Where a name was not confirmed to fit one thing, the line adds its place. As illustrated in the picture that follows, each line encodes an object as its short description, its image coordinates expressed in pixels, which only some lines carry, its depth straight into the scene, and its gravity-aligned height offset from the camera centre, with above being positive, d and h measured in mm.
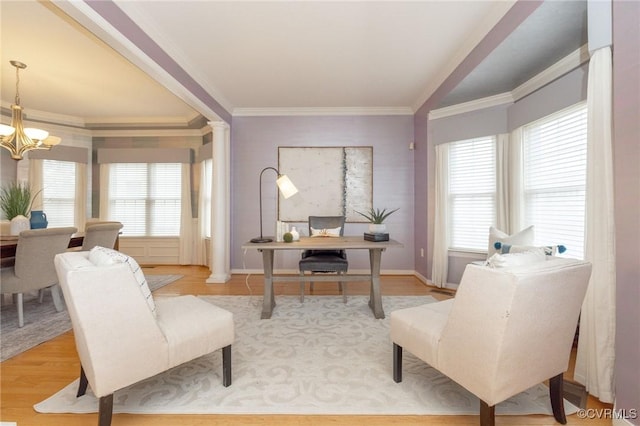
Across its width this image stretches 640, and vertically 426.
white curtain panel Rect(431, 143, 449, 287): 3775 -119
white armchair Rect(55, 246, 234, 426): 1181 -540
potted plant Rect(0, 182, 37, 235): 3092 +28
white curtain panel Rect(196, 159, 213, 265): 5027 +109
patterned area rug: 1479 -1070
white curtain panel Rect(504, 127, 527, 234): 3160 +316
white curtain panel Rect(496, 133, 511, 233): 3330 +381
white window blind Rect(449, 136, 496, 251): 3500 +282
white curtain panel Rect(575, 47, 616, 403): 1481 -117
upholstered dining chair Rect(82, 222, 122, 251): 2996 -266
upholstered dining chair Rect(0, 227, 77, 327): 2482 -486
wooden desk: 2551 -473
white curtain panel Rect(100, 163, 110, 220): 5215 +397
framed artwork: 4477 +519
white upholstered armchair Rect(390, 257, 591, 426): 1108 -517
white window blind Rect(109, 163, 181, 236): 5262 +287
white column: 4121 +45
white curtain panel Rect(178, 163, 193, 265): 5179 -216
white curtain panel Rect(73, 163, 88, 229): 5086 +274
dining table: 2497 -348
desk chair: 3008 -538
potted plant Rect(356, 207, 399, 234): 2787 -152
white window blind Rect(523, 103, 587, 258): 2449 +365
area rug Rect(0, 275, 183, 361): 2170 -1074
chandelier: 3145 +907
